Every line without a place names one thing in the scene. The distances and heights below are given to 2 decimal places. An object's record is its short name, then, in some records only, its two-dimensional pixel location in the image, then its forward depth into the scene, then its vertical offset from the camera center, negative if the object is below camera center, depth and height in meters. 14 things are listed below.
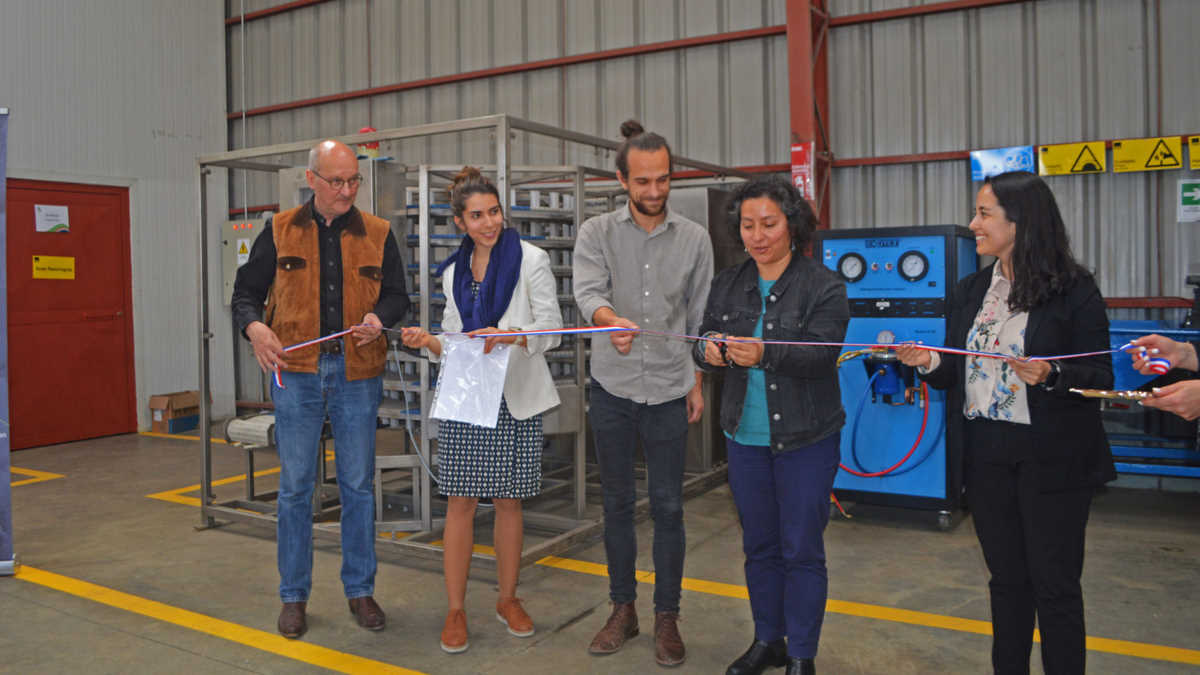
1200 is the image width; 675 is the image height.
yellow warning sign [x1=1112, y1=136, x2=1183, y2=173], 6.01 +1.11
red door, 7.86 +0.12
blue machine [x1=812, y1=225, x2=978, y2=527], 4.83 -0.30
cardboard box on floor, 8.79 -0.87
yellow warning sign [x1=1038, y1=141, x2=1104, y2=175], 6.27 +1.13
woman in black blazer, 2.20 -0.29
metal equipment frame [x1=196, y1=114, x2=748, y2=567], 4.07 -0.50
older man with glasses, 3.29 -0.07
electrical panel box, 8.91 +0.86
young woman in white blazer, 3.11 -0.22
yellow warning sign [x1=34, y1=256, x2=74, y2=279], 8.00 +0.58
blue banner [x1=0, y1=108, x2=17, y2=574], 4.03 -0.49
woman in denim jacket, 2.52 -0.25
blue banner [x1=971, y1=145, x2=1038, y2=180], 6.52 +1.17
